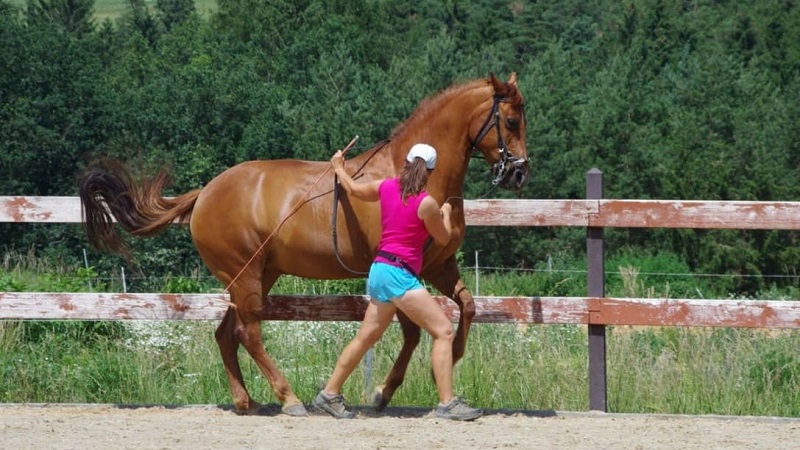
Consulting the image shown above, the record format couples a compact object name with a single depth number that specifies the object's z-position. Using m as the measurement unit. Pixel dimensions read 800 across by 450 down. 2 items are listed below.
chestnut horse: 14.59
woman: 13.72
